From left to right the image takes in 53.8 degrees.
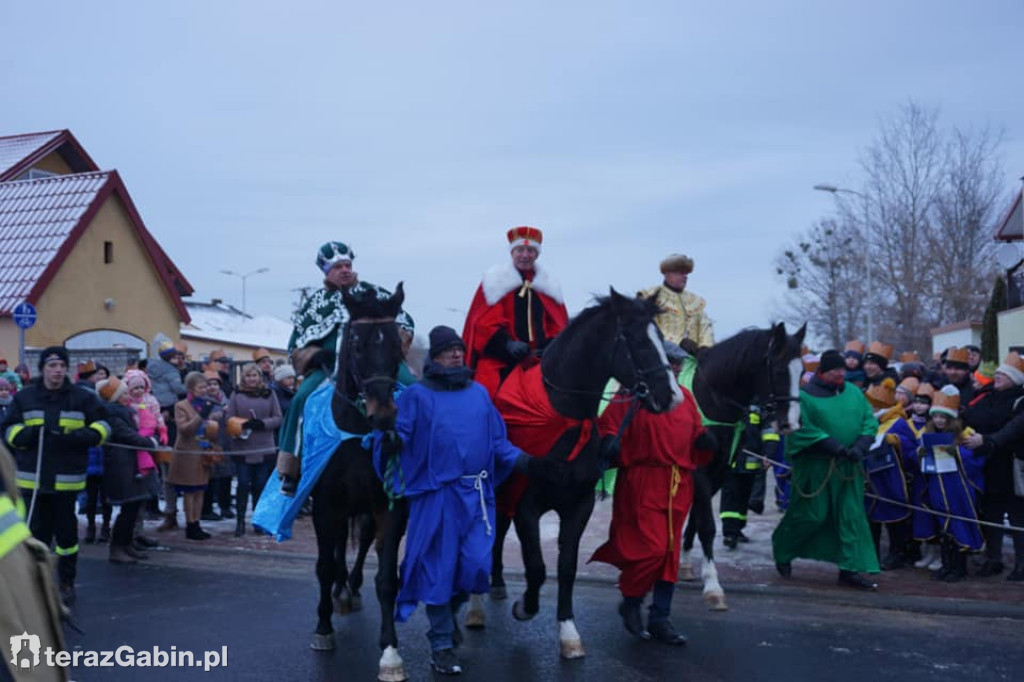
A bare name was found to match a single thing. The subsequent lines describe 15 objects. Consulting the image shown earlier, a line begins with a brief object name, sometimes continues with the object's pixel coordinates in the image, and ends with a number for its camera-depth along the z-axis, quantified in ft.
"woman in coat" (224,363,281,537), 40.65
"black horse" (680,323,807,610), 26.23
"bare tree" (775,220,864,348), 142.82
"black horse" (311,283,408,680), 20.21
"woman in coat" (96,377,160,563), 31.17
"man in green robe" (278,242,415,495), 22.99
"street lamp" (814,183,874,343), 107.76
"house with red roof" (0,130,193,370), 88.63
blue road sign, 58.65
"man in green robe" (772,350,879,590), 28.35
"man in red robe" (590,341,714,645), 22.50
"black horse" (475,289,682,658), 21.34
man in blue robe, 20.33
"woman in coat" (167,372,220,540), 38.81
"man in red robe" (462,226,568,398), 24.98
